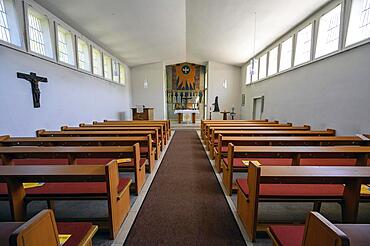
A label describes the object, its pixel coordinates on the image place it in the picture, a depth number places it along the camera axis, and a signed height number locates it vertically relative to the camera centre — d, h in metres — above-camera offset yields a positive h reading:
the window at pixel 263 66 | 7.55 +1.60
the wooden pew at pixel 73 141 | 2.52 -0.45
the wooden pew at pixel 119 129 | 3.76 -0.44
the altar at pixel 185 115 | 9.46 -0.43
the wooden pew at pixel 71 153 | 1.93 -0.47
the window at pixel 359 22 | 3.31 +1.50
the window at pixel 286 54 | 5.75 +1.61
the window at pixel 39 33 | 3.93 +1.53
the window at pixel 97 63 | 6.75 +1.53
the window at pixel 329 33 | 3.97 +1.60
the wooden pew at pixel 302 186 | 1.28 -0.59
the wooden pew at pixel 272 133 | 3.21 -0.43
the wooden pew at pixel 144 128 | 3.91 -0.44
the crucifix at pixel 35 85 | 3.61 +0.39
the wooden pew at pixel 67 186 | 1.31 -0.62
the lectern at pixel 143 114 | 8.96 -0.35
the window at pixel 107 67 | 7.67 +1.58
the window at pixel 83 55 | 5.65 +1.53
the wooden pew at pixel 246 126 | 4.00 -0.43
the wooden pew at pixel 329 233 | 0.60 -0.44
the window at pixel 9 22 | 3.30 +1.43
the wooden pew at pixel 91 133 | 3.17 -0.44
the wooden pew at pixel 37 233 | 0.59 -0.43
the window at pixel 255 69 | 8.40 +1.61
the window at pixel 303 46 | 4.87 +1.59
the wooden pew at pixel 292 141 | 2.53 -0.43
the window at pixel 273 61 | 6.71 +1.63
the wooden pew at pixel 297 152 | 1.89 -0.44
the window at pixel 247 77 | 9.46 +1.47
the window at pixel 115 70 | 8.15 +1.53
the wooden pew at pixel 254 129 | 3.68 -0.42
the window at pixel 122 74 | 9.36 +1.56
